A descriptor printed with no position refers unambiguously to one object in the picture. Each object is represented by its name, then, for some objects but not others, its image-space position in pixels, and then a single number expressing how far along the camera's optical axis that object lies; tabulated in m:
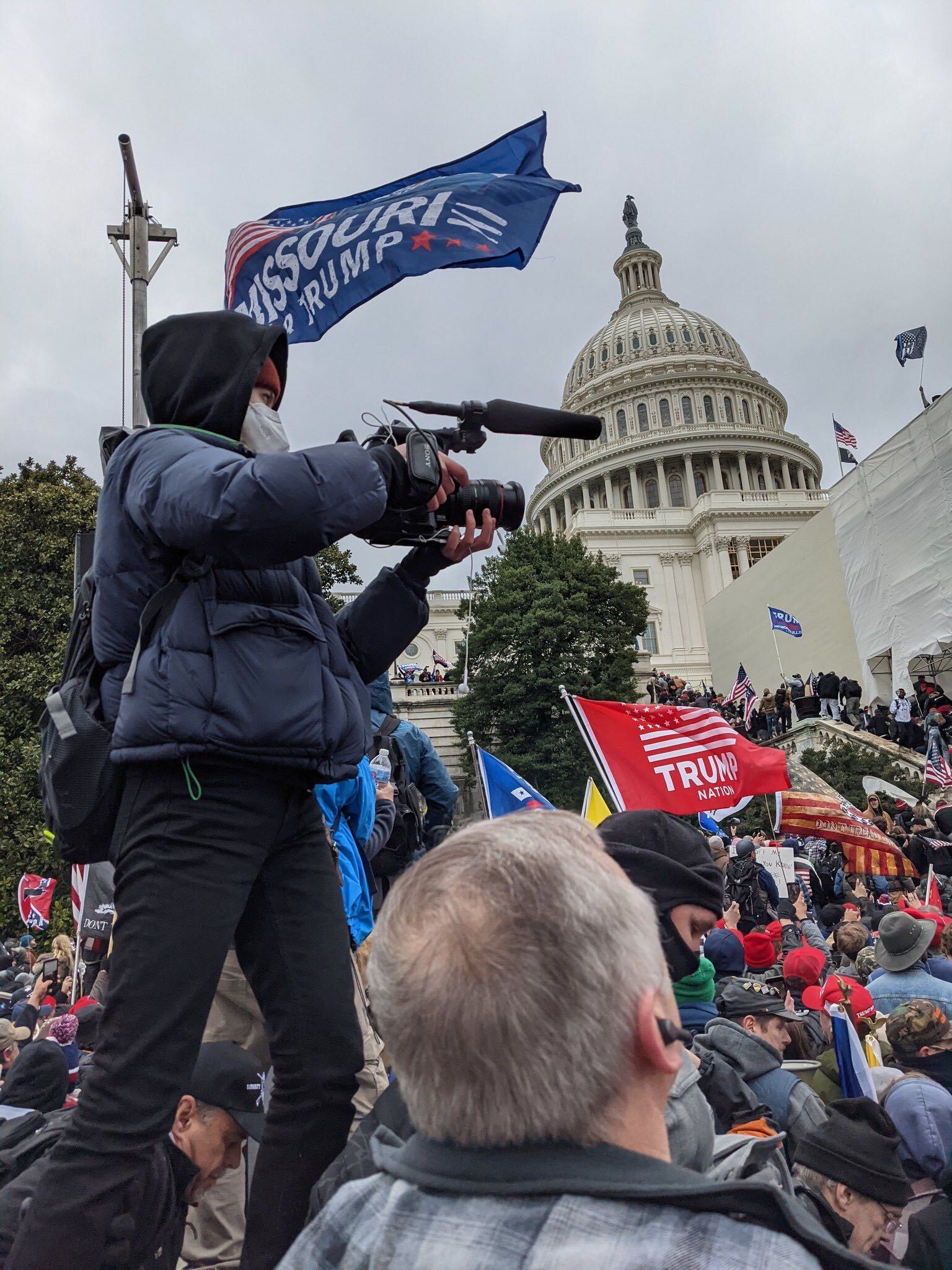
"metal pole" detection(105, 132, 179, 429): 9.09
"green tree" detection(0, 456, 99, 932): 17.78
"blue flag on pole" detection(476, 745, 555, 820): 6.95
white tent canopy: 25.83
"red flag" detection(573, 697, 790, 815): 7.15
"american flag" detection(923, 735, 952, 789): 16.88
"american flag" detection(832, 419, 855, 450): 32.19
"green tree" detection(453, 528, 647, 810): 33.12
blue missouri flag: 4.95
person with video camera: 1.70
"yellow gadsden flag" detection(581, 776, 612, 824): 7.36
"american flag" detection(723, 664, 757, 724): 27.86
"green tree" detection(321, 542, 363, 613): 20.64
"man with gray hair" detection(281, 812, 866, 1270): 0.99
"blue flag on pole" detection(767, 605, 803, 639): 29.09
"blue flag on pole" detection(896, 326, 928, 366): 28.20
